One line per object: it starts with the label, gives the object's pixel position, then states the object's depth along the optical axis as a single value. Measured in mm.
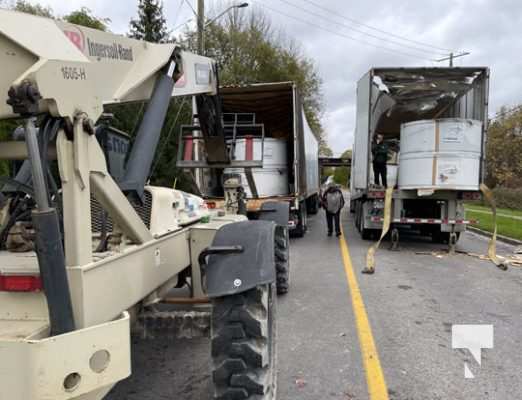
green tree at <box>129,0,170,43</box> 29062
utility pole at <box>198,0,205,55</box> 17605
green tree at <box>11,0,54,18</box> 24852
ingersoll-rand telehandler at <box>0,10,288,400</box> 1868
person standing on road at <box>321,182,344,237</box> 13391
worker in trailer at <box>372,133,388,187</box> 12578
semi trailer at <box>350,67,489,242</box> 10375
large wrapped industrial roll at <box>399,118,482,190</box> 10336
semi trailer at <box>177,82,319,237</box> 11352
